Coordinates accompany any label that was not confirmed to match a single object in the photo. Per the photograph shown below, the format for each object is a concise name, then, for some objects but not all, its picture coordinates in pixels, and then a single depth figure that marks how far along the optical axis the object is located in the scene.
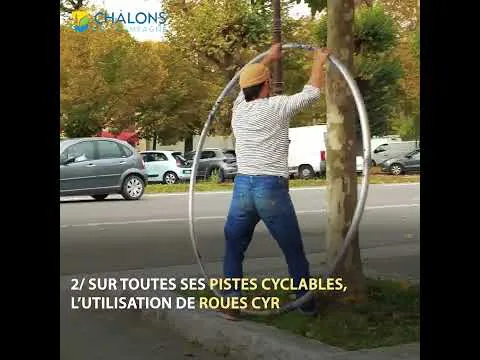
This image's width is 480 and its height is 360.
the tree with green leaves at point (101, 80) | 18.36
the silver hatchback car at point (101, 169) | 15.27
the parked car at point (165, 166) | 23.03
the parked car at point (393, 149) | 28.38
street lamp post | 5.35
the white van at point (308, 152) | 18.33
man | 5.00
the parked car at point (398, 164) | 26.85
